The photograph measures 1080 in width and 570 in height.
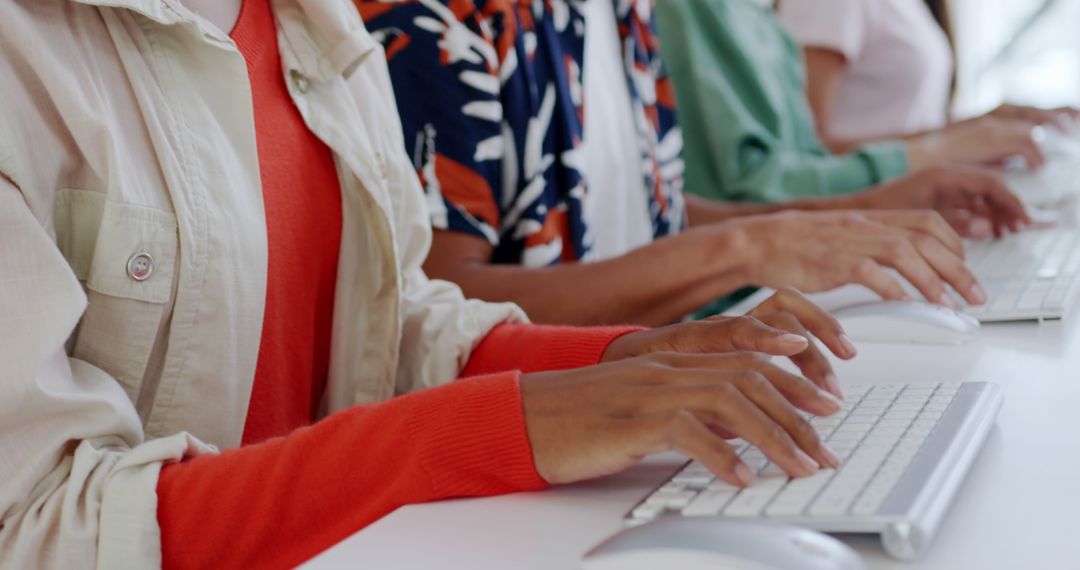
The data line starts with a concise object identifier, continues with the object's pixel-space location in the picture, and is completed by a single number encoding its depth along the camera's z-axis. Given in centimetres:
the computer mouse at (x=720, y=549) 45
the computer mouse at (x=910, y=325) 89
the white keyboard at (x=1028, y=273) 96
